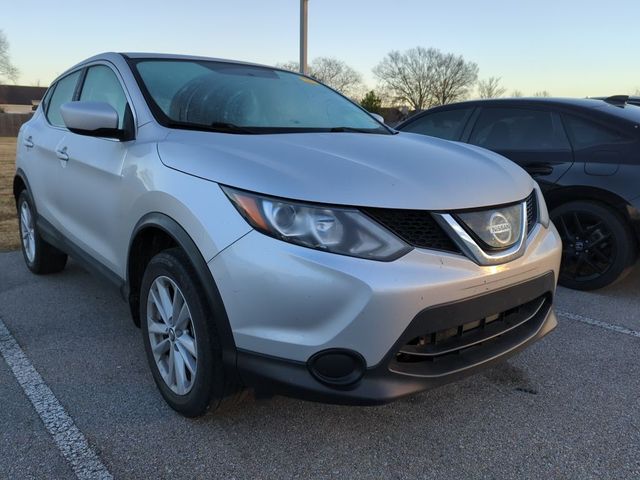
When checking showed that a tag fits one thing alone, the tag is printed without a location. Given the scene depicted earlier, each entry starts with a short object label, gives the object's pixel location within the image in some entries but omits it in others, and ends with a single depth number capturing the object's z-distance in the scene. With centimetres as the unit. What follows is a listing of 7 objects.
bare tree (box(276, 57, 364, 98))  5869
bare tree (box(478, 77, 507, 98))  6047
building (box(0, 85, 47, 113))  6600
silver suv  184
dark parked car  399
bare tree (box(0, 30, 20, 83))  5447
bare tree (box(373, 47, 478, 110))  6369
